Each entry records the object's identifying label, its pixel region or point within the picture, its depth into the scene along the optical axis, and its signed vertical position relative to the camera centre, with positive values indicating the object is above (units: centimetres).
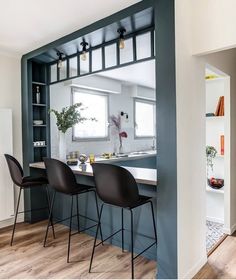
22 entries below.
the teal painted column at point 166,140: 191 -3
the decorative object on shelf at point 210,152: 335 -22
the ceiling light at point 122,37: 238 +106
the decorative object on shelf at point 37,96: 353 +64
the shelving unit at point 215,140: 334 -5
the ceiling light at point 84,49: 270 +106
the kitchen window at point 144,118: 577 +49
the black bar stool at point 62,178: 238 -41
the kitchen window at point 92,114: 433 +48
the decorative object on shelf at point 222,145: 324 -12
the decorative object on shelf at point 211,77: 328 +84
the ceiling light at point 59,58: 308 +107
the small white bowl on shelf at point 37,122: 347 +24
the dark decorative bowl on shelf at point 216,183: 329 -66
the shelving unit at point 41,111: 356 +43
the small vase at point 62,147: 325 -12
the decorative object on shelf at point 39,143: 345 -7
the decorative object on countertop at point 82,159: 319 -28
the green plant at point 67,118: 319 +27
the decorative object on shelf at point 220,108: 324 +39
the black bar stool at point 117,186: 191 -41
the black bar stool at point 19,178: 278 -48
